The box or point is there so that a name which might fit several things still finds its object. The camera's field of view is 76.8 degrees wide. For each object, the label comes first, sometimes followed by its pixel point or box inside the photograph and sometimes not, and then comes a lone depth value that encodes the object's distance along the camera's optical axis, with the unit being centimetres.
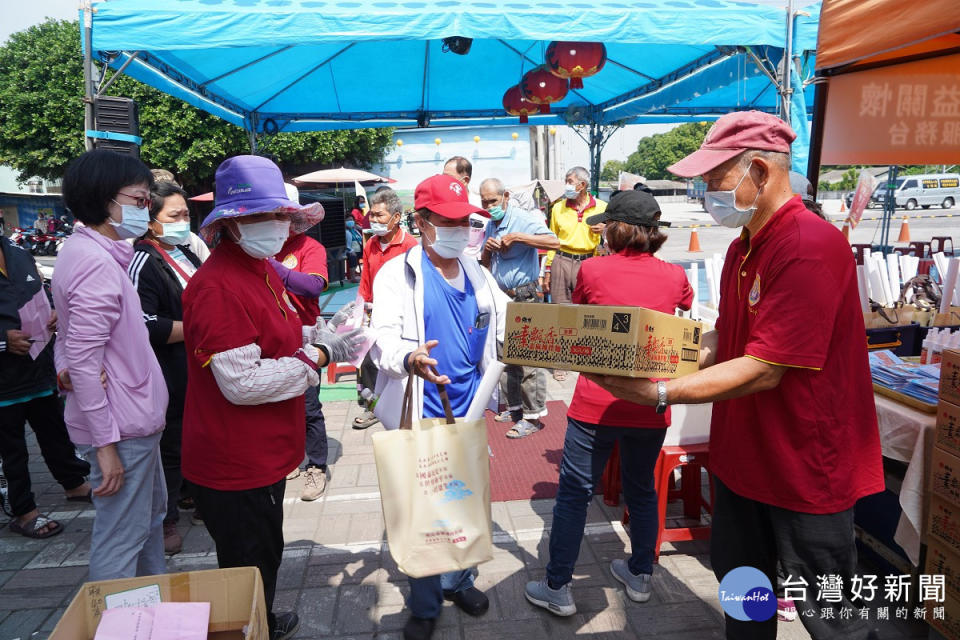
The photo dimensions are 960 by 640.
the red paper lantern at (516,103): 812
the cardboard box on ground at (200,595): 170
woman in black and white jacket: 323
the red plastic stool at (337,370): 662
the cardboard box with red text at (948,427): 233
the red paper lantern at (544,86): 733
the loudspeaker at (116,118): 469
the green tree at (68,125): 2197
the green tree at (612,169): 8905
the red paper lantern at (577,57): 613
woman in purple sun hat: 203
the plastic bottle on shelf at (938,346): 331
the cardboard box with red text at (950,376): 235
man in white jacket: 246
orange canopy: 288
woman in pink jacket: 225
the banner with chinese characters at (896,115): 399
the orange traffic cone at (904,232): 1739
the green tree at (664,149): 7212
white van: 2966
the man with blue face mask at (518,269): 517
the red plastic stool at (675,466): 327
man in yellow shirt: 595
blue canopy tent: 488
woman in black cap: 265
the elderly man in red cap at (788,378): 173
